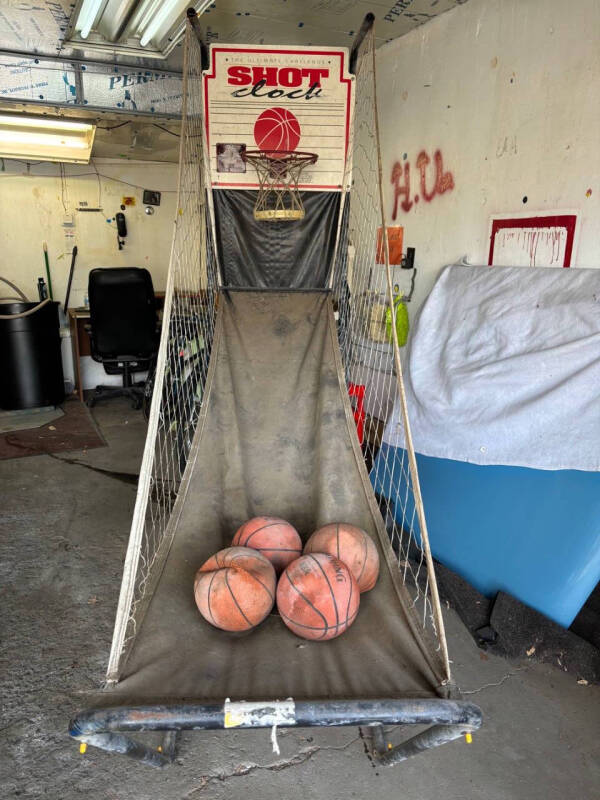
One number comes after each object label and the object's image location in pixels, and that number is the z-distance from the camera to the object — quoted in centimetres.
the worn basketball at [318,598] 140
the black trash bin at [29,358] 424
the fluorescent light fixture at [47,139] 395
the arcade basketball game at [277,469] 121
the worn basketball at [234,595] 142
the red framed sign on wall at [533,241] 203
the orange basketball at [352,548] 161
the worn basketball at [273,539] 170
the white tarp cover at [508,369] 187
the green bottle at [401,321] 298
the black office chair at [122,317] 430
